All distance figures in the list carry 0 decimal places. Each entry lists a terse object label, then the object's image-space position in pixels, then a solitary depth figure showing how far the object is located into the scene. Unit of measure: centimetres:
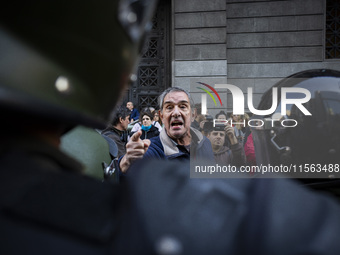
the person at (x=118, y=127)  396
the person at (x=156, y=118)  668
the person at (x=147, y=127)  566
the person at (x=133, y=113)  798
